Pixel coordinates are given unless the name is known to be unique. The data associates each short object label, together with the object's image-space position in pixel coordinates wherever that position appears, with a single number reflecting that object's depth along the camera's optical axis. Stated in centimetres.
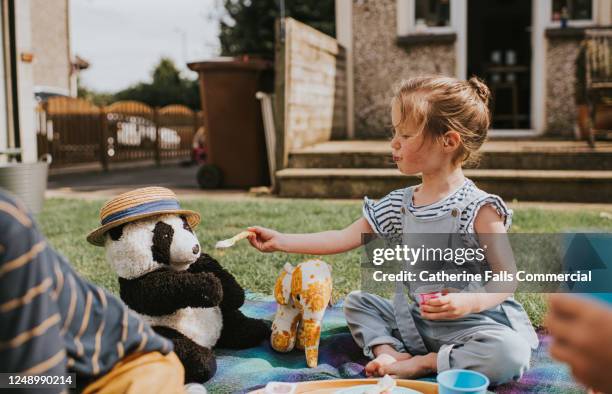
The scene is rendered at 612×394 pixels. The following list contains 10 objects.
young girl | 217
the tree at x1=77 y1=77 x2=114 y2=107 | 3544
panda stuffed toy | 219
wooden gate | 1391
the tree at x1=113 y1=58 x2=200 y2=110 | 3238
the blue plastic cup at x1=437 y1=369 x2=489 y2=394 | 172
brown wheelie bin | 855
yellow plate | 207
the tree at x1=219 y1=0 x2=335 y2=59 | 1828
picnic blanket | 218
